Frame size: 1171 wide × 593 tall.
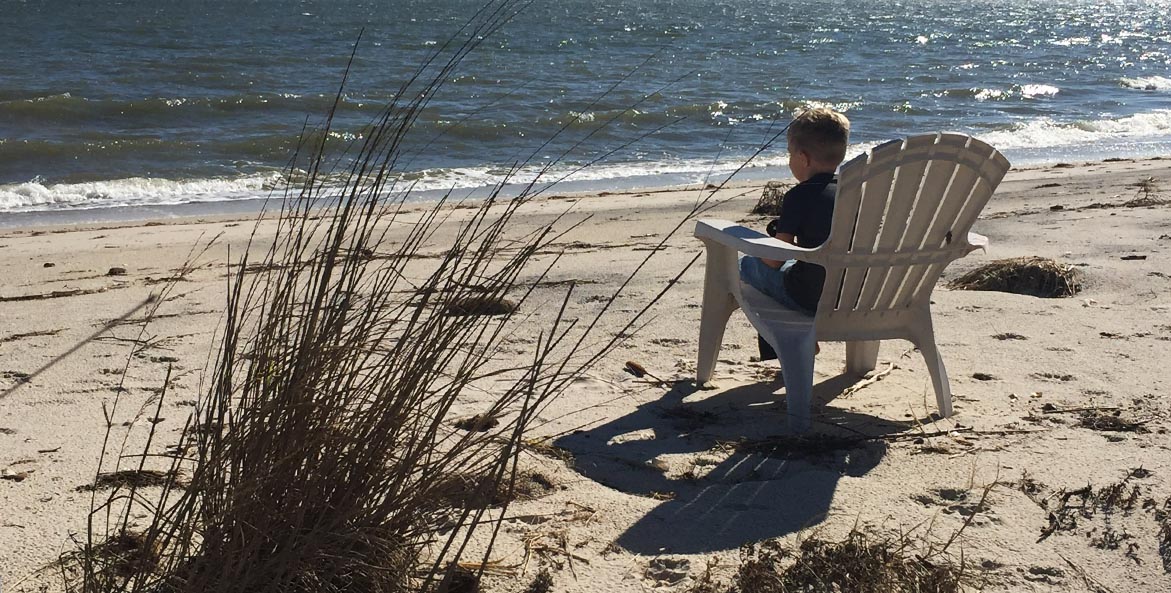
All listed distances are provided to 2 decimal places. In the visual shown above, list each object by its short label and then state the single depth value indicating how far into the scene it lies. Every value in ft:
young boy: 11.26
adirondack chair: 10.43
